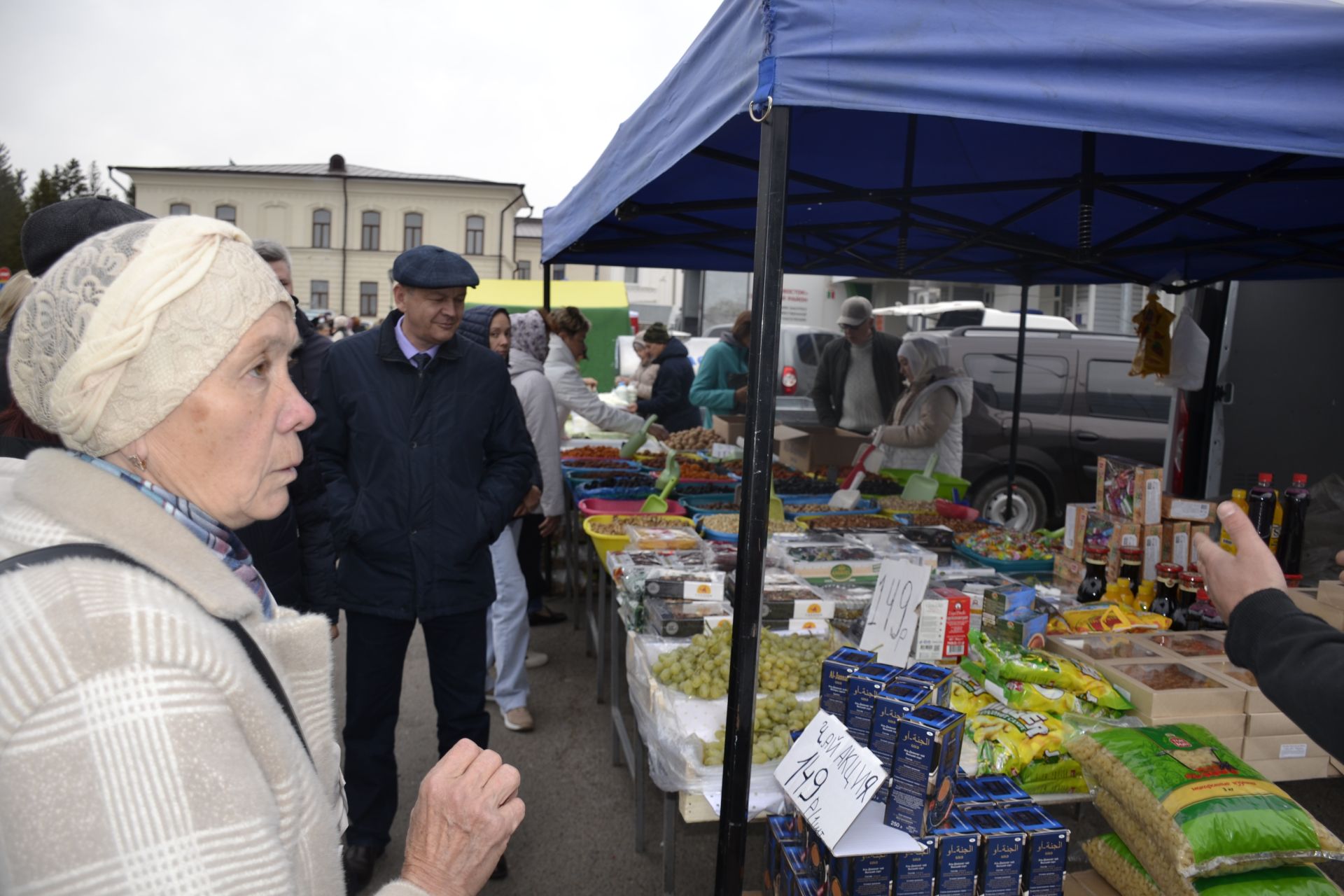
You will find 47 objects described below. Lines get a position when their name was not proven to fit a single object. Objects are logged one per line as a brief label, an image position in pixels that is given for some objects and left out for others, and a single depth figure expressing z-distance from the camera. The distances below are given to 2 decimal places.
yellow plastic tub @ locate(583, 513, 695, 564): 4.07
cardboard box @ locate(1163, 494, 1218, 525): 3.38
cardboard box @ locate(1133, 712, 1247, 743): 2.39
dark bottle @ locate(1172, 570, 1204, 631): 3.09
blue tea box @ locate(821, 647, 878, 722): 1.93
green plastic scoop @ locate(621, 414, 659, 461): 6.11
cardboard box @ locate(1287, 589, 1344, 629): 2.86
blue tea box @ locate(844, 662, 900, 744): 1.86
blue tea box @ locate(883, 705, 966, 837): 1.72
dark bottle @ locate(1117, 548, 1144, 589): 3.37
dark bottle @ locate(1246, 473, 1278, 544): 3.33
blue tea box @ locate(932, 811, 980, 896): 1.78
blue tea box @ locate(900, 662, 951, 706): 1.96
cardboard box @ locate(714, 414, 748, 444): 7.19
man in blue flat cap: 2.96
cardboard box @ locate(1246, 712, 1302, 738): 2.43
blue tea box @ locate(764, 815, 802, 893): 1.99
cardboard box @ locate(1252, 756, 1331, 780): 2.47
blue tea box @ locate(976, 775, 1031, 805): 2.00
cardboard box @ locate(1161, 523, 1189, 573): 3.37
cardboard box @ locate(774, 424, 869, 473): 6.49
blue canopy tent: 1.77
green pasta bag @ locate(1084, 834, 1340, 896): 1.80
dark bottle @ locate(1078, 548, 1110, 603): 3.43
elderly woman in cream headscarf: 0.79
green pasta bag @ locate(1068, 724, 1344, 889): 1.78
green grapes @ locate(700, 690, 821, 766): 2.26
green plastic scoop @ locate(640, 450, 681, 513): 4.74
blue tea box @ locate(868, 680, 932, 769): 1.79
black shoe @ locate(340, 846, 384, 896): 2.99
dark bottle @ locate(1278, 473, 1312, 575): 3.41
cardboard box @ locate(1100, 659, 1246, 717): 2.40
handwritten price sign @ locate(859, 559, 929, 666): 2.46
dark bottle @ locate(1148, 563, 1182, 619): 3.23
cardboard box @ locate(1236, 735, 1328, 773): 2.45
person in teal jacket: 7.75
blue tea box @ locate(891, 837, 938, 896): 1.75
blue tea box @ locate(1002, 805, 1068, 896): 1.83
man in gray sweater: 7.21
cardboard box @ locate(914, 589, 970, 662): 2.55
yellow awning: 16.48
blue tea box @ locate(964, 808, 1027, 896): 1.80
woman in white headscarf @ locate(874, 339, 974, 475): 5.88
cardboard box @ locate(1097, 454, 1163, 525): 3.35
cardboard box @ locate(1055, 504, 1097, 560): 3.68
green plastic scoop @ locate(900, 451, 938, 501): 5.27
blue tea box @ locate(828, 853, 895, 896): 1.71
